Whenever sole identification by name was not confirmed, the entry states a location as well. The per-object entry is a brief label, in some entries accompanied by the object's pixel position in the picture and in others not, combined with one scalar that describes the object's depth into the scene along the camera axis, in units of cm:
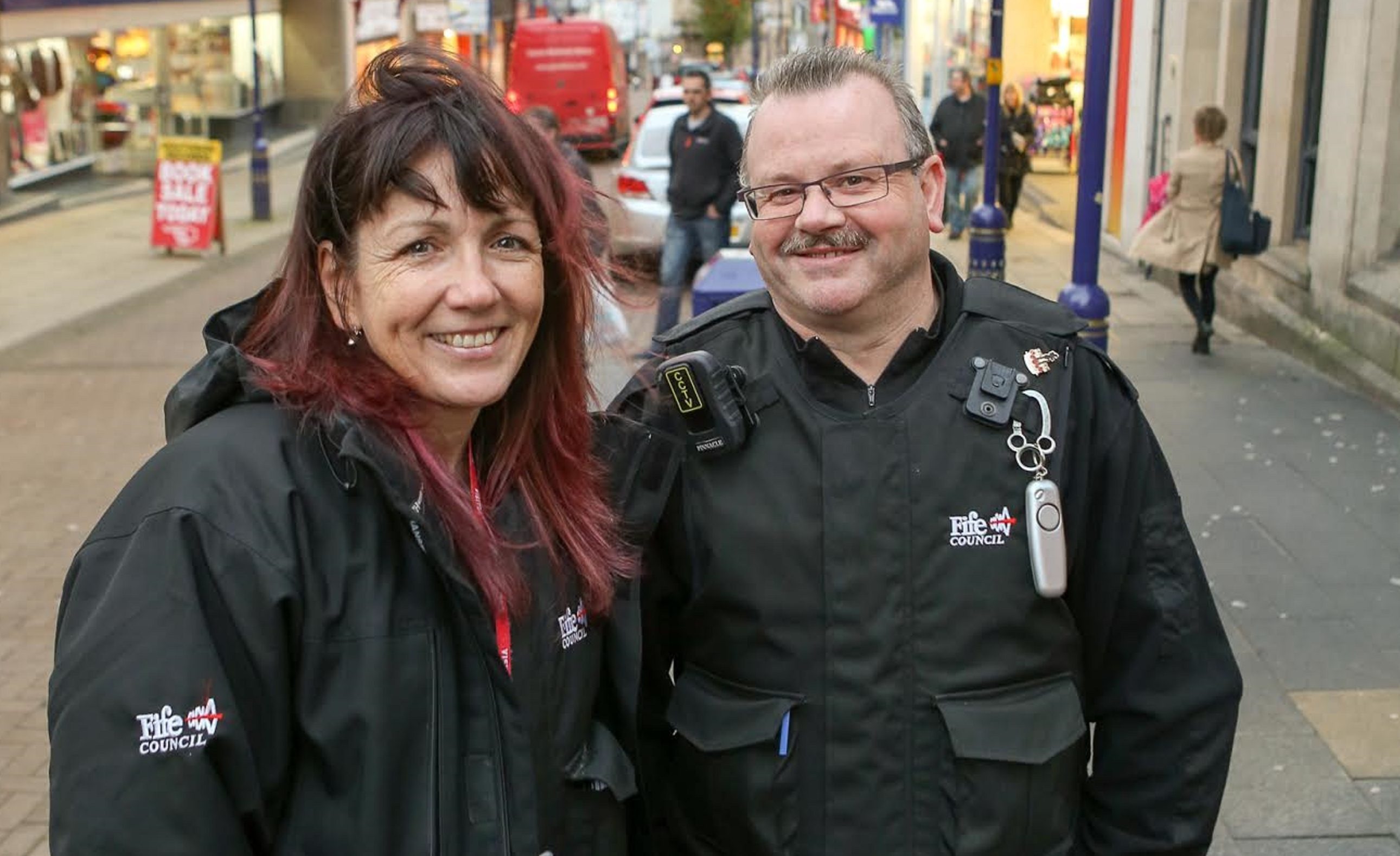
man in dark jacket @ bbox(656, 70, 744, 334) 1181
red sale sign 1741
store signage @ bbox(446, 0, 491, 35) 3584
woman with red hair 170
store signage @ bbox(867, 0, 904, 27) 3148
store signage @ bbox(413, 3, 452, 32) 2855
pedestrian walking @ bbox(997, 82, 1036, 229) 2009
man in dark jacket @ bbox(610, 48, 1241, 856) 234
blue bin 704
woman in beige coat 1126
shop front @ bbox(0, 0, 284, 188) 2273
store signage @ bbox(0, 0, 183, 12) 2094
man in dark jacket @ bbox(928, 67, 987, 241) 1845
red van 3709
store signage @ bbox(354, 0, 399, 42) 3341
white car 1364
